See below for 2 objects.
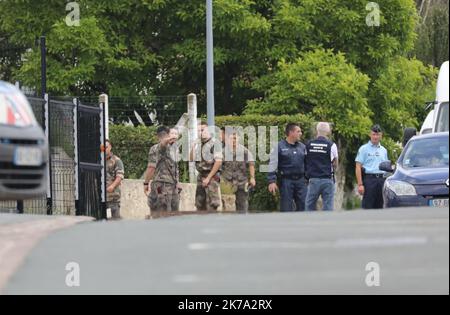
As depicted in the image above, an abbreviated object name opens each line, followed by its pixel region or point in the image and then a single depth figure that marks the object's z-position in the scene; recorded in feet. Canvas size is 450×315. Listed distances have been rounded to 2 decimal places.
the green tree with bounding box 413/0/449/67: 150.10
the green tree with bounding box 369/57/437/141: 131.75
